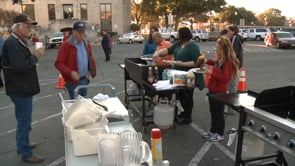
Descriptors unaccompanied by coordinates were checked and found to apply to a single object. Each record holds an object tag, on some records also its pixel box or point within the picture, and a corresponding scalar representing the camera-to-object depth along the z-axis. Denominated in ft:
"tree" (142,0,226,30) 151.74
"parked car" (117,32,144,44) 115.75
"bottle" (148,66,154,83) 15.51
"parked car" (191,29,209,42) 117.08
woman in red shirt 13.93
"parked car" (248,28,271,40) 117.60
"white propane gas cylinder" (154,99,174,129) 16.33
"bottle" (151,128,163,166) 7.58
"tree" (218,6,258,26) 252.42
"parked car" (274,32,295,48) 73.97
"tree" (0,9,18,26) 128.67
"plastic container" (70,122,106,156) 7.57
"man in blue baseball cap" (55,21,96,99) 14.15
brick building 153.38
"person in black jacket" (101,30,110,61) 52.15
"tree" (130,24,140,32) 165.27
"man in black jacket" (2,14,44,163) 11.19
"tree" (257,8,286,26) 341.41
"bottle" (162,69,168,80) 16.88
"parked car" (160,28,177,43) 116.98
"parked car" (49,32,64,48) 95.50
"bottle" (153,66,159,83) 15.70
